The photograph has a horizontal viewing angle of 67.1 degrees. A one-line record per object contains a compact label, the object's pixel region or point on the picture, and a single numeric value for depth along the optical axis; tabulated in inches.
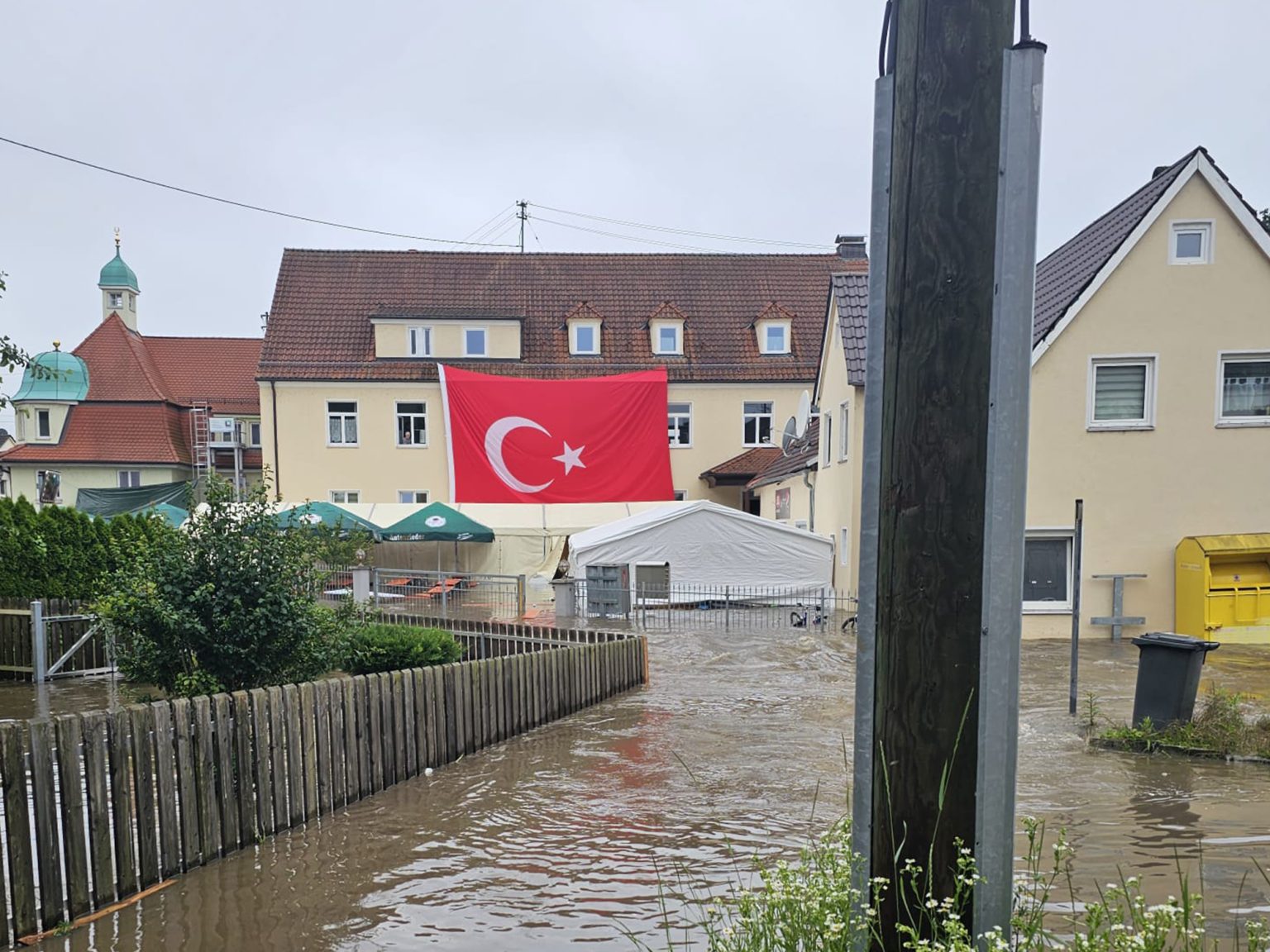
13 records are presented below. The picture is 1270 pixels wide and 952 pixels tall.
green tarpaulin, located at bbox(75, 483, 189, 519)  1560.0
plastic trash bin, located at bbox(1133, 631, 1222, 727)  361.1
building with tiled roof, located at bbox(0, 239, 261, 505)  1716.3
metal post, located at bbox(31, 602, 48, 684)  525.3
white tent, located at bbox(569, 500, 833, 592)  948.6
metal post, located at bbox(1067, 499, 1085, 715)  390.6
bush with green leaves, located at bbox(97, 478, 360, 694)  326.0
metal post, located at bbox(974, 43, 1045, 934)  92.4
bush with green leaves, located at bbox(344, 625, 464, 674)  402.6
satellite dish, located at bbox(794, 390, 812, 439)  1099.9
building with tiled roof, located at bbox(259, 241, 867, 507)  1350.9
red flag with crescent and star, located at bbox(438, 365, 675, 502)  1300.4
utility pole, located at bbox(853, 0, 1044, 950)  92.7
